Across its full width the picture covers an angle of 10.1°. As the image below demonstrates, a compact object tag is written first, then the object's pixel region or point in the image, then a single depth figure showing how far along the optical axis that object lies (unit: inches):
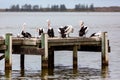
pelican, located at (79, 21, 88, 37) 1584.6
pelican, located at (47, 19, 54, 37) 1547.7
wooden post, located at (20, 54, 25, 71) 1585.9
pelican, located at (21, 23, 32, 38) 1535.4
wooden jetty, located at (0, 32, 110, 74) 1464.1
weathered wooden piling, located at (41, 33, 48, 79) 1456.7
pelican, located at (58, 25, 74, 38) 1541.6
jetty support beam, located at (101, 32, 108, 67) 1565.0
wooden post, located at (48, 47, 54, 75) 1551.6
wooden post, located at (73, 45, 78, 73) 1549.5
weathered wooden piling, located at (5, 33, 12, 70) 1460.4
